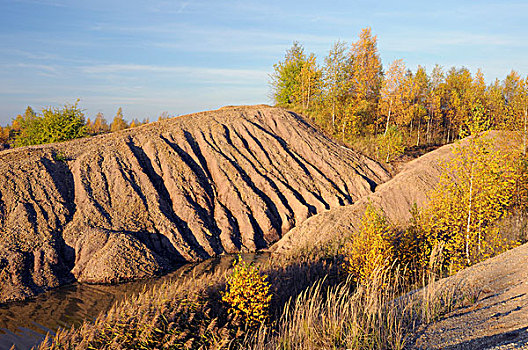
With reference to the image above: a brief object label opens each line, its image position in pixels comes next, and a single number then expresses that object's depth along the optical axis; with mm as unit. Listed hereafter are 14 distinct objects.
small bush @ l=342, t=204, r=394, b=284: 11594
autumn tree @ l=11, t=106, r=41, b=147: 27922
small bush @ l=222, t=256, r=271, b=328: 9039
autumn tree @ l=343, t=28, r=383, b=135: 33344
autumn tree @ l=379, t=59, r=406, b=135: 32094
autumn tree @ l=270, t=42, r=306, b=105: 41250
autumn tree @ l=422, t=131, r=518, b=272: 12570
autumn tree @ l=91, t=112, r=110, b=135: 66525
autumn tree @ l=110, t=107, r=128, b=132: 69775
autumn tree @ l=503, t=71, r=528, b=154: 22750
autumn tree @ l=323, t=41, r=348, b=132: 32125
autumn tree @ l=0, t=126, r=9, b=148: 48450
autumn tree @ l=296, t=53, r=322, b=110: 36750
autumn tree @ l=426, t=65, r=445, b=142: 42594
